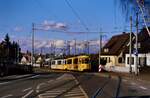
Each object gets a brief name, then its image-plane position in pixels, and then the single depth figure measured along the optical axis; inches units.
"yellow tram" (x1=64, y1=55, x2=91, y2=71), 1847.9
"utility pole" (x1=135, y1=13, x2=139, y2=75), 1489.3
